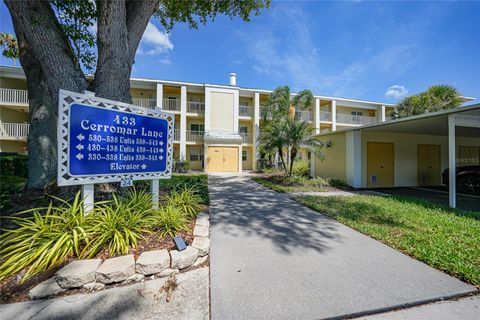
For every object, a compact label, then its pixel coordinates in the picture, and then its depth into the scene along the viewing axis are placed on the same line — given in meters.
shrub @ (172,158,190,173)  16.73
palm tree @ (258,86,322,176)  10.26
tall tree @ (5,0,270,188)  3.61
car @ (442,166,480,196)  7.99
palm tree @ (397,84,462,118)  16.41
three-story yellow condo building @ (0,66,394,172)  15.47
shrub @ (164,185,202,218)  4.36
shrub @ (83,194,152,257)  2.69
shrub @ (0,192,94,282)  2.33
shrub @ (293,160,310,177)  12.96
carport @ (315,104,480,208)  9.57
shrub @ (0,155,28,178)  9.05
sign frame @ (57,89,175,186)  2.81
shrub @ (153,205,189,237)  3.34
